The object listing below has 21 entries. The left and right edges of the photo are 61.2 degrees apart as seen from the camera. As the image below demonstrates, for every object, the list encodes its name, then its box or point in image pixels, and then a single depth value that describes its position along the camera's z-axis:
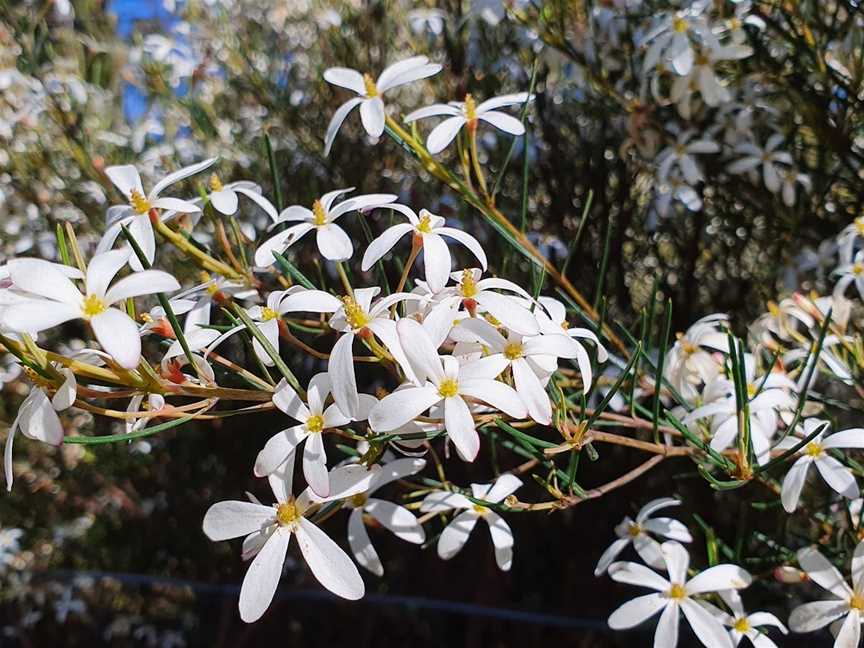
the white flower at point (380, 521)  0.13
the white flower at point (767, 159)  0.24
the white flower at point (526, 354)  0.11
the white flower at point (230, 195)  0.14
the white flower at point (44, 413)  0.10
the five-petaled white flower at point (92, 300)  0.09
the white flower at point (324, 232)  0.13
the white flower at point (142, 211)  0.13
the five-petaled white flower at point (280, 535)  0.11
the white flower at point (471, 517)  0.14
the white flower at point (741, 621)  0.14
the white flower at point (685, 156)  0.24
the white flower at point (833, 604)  0.14
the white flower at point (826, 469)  0.13
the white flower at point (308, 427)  0.11
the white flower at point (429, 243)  0.11
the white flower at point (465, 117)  0.15
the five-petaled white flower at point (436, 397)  0.10
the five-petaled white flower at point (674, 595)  0.14
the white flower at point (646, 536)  0.15
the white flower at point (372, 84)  0.15
